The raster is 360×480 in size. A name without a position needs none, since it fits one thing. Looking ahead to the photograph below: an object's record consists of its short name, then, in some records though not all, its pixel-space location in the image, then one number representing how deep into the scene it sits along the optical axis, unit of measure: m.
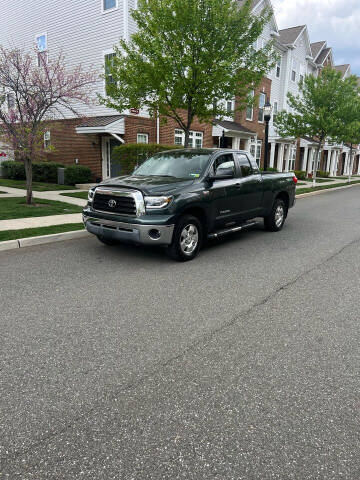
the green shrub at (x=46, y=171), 19.59
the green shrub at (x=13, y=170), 20.41
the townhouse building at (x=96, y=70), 18.81
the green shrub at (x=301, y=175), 34.28
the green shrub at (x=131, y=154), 16.47
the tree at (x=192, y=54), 11.55
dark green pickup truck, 6.23
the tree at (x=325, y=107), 23.92
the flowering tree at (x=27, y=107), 11.01
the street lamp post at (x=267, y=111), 18.11
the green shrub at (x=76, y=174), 18.41
